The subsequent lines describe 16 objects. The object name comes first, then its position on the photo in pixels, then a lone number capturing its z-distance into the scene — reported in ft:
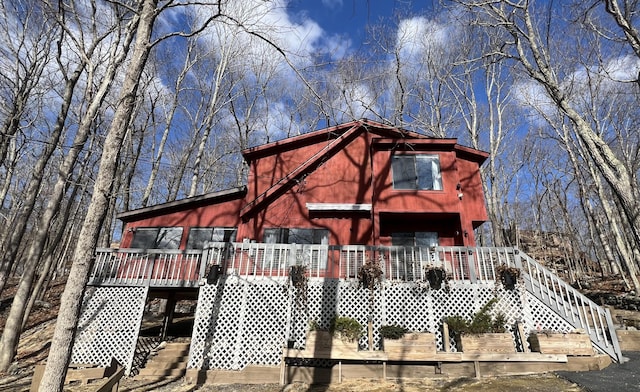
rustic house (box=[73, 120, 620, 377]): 27.27
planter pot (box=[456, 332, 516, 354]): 23.79
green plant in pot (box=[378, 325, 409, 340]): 24.77
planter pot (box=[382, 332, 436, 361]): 23.99
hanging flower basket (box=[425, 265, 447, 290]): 28.09
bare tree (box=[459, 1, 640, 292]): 21.74
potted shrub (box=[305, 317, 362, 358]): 24.72
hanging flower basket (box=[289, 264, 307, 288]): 28.63
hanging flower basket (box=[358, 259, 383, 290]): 28.53
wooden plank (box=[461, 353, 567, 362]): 23.22
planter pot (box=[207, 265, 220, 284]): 29.25
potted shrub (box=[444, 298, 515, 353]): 23.90
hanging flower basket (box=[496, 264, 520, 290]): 27.66
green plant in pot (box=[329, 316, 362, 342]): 25.11
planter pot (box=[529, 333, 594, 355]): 23.44
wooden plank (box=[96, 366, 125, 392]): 13.77
